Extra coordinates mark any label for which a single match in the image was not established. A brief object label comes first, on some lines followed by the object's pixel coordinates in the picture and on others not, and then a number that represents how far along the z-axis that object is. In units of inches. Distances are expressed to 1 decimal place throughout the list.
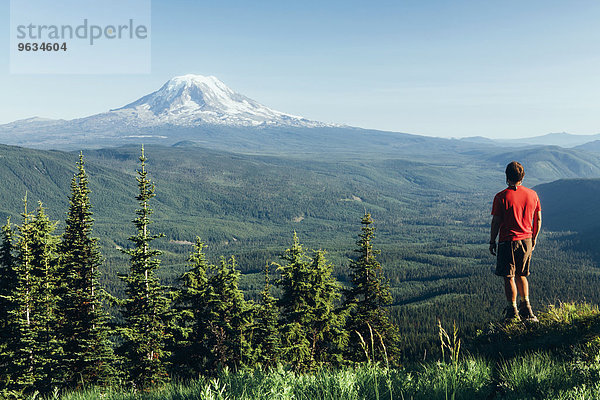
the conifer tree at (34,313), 828.0
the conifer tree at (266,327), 1053.6
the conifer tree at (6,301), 826.2
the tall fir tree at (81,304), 851.4
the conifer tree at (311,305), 973.8
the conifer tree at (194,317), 975.0
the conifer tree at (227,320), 994.1
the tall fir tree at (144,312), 861.2
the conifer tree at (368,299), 1071.6
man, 397.1
